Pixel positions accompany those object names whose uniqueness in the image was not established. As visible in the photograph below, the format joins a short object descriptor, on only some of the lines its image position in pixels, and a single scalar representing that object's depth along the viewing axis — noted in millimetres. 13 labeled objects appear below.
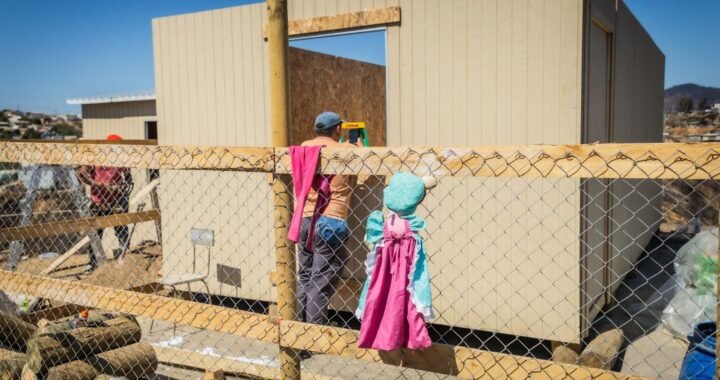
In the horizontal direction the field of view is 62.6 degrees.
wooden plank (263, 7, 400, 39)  5039
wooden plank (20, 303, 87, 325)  4621
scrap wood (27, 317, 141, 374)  3396
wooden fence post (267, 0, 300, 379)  2545
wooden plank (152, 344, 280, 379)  3924
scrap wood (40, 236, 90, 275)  7987
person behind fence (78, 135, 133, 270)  8227
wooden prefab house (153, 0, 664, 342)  4523
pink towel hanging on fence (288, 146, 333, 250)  2482
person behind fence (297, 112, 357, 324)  4516
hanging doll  2385
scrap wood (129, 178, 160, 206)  7514
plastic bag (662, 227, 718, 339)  5129
